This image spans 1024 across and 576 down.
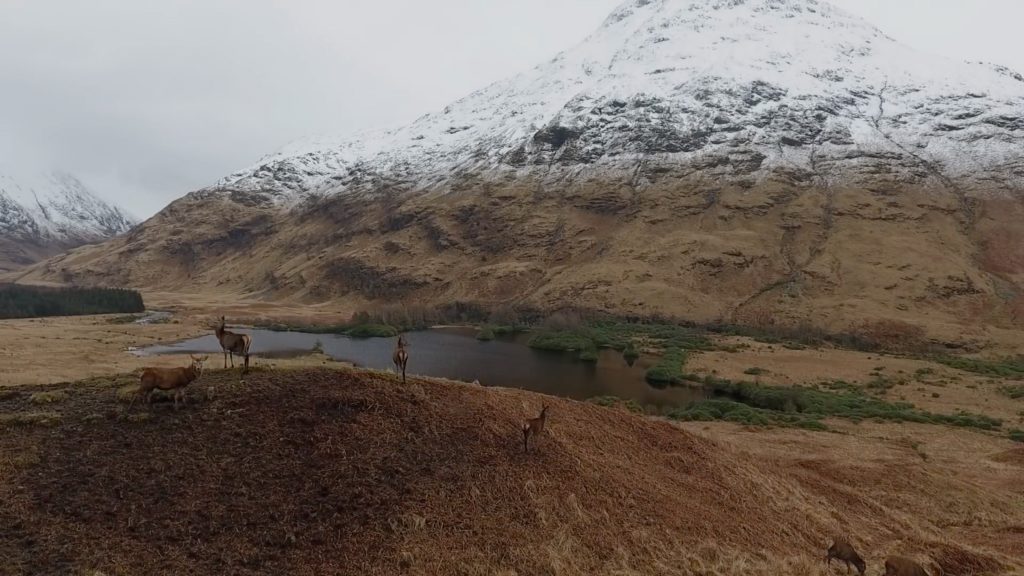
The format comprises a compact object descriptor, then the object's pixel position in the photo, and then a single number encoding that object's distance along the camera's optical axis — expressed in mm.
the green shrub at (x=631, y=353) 79875
